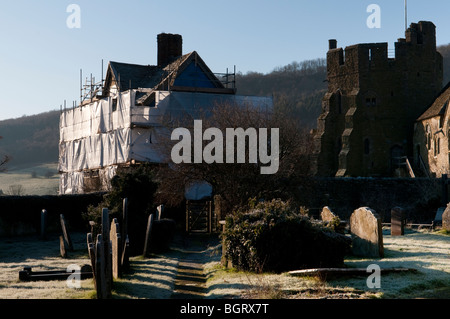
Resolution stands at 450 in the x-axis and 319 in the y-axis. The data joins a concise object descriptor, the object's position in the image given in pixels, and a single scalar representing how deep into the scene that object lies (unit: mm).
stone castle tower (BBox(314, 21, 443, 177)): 58781
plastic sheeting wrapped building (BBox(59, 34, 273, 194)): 44375
